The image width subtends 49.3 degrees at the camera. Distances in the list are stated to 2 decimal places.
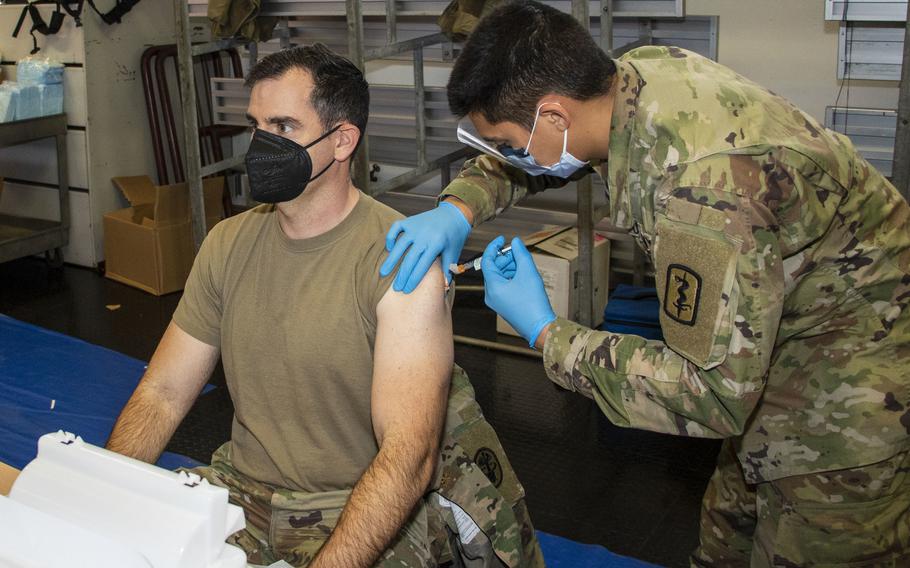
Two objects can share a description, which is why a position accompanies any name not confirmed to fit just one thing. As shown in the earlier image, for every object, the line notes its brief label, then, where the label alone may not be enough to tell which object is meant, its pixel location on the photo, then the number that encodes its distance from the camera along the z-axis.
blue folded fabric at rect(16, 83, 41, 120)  4.82
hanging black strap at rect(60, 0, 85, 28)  4.93
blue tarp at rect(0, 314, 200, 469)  3.39
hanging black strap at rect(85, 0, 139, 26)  5.03
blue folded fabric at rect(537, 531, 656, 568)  2.67
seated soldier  1.85
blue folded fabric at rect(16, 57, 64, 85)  4.89
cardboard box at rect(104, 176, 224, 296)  4.88
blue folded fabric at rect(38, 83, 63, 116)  4.92
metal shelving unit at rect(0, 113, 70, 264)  4.84
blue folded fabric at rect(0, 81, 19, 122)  4.73
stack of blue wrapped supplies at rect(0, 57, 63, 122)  4.78
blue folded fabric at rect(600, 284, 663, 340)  3.89
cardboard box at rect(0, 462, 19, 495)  1.68
